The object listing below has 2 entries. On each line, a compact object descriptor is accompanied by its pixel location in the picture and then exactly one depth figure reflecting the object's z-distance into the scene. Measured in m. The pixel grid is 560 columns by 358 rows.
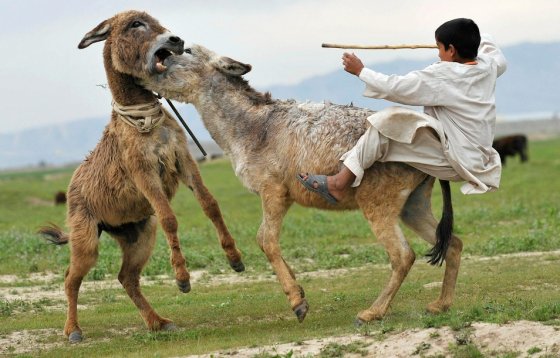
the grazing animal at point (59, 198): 32.66
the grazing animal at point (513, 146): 42.34
